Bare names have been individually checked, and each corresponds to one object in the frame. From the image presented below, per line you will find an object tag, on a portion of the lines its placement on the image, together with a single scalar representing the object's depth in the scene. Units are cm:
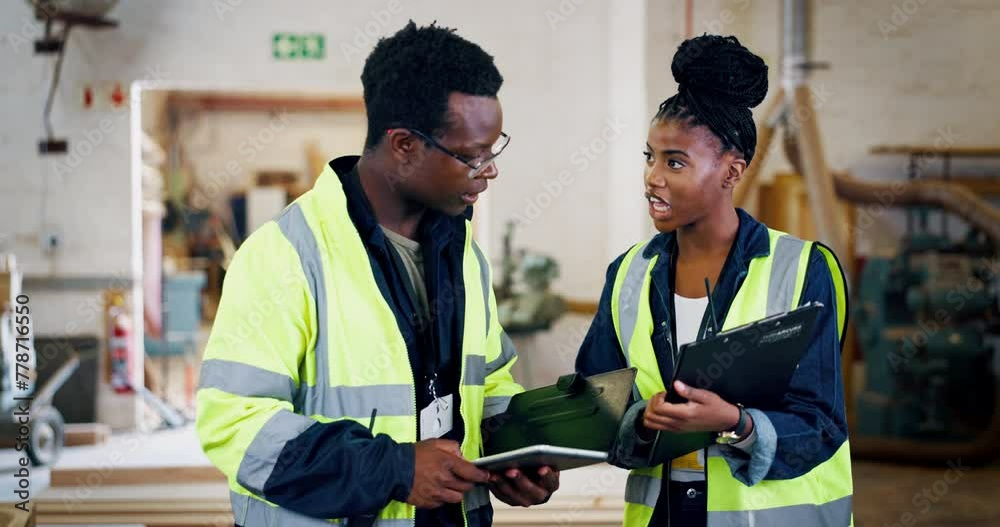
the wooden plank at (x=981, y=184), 627
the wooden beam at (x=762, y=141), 517
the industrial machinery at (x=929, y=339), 564
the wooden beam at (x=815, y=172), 519
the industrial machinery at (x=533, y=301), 615
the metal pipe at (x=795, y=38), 548
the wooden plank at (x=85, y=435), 583
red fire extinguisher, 616
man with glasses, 145
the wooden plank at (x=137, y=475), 356
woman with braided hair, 167
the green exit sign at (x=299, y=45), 645
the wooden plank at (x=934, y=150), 630
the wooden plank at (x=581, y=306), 644
